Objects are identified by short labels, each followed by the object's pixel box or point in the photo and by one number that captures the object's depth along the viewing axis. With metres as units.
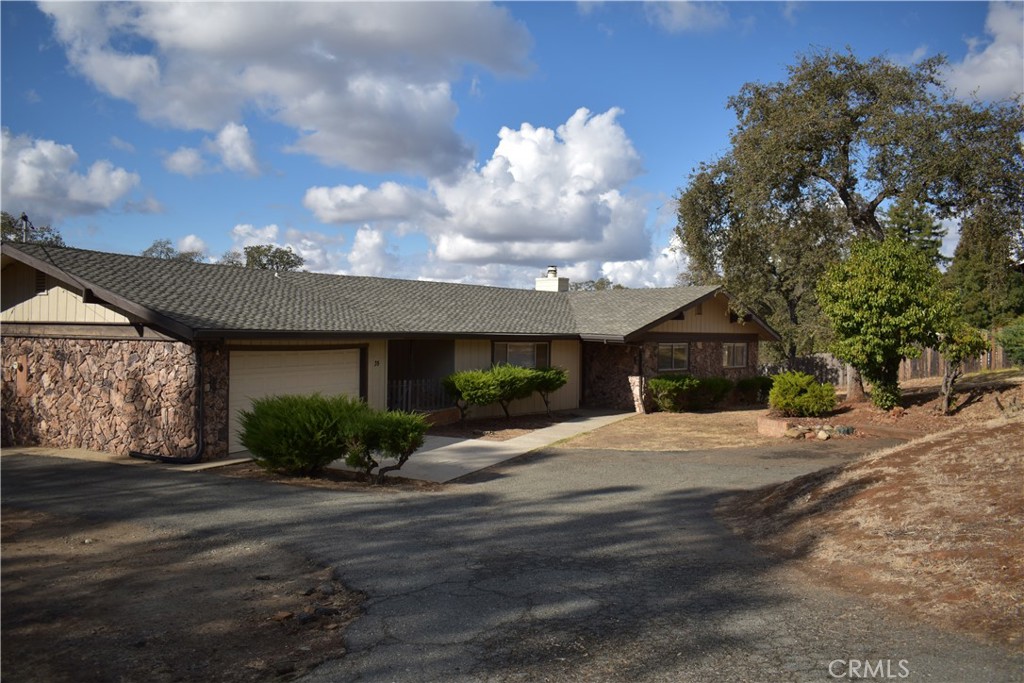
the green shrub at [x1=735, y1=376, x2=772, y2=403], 27.41
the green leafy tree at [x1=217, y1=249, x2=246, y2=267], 55.63
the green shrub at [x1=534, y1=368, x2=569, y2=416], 21.36
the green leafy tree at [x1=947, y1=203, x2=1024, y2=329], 23.05
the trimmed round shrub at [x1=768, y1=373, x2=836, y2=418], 20.52
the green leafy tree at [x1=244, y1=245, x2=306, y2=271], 57.81
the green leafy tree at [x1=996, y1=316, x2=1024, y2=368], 28.92
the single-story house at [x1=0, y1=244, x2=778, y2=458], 13.81
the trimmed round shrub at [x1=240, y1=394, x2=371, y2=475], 12.27
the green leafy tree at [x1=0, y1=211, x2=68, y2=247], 35.30
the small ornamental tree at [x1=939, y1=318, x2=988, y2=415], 18.97
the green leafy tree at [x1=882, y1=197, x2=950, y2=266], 23.79
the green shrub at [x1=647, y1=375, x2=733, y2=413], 23.81
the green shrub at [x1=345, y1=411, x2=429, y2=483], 12.16
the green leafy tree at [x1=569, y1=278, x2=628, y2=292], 91.16
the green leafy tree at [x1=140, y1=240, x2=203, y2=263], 50.94
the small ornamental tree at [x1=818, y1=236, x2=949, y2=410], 19.03
